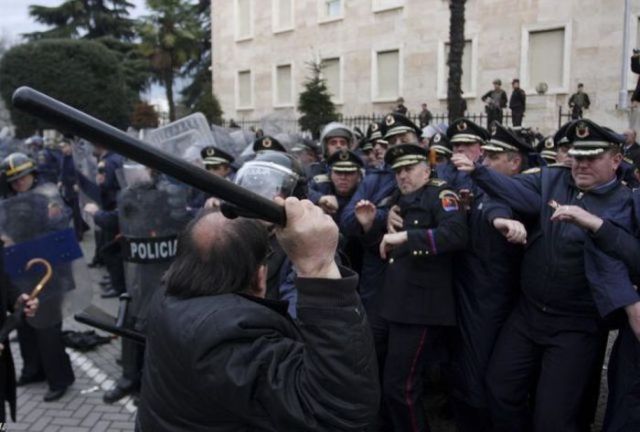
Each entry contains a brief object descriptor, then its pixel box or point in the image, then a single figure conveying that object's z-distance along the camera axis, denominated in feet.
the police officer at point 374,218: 13.84
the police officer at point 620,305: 9.84
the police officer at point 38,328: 15.76
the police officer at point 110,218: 22.22
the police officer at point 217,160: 20.18
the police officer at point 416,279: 12.37
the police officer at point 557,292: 10.96
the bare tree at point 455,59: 38.65
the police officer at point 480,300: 12.78
